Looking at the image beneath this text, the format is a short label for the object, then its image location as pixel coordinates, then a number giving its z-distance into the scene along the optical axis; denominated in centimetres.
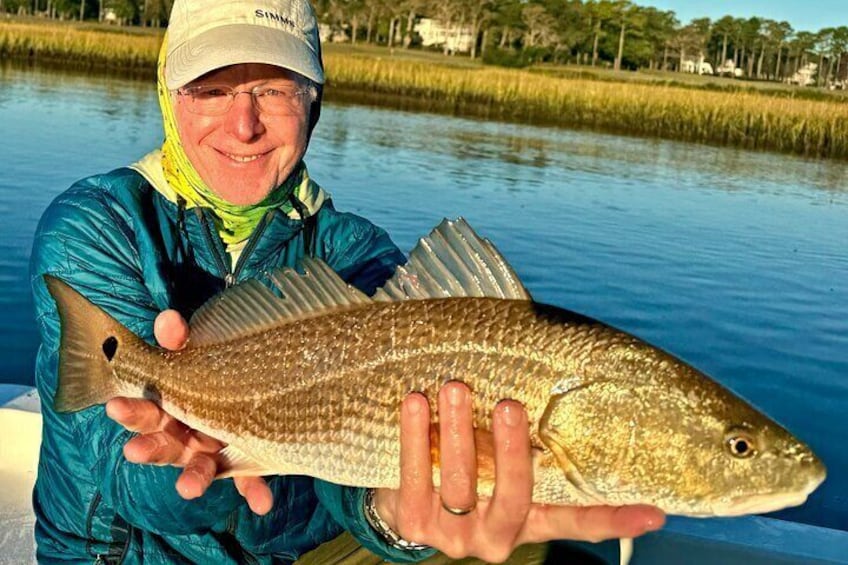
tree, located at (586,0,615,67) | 9912
